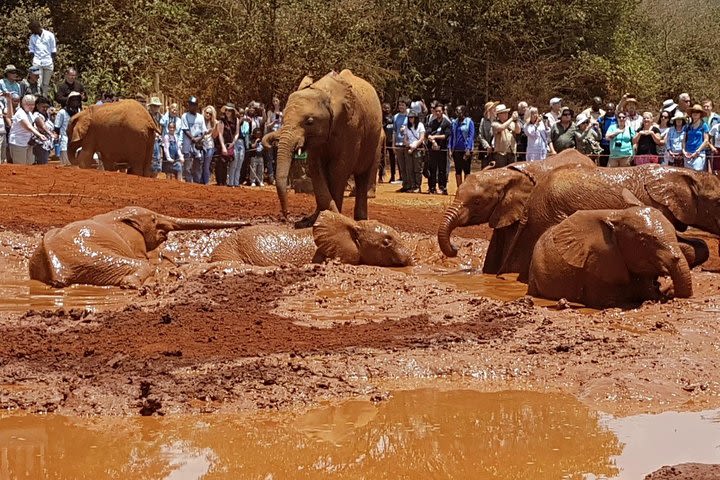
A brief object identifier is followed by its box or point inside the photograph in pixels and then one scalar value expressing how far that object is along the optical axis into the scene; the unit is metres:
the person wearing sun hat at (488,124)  21.70
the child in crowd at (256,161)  23.14
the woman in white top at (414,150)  22.95
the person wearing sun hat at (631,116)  19.67
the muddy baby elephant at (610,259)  10.37
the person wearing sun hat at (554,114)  21.09
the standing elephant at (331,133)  14.51
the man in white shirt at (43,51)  22.59
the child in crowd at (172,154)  21.66
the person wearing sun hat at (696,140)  18.34
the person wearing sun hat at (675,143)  18.66
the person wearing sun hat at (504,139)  20.62
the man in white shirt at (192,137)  20.97
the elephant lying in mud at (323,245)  13.36
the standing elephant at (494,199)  13.12
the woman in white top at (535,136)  19.98
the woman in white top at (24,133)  19.33
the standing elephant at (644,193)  12.02
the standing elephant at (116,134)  20.23
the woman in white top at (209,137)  21.12
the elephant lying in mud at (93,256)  11.90
